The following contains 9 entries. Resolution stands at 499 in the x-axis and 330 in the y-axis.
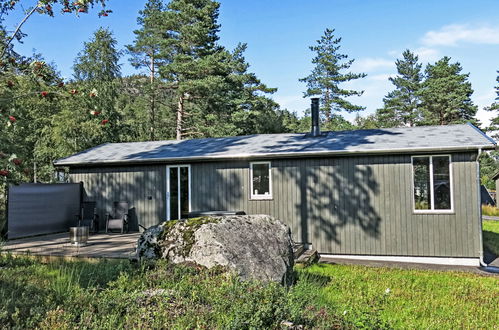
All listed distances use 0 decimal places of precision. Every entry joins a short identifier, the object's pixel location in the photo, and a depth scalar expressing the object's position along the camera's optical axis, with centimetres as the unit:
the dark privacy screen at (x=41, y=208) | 902
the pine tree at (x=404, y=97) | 3130
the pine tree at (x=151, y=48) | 2152
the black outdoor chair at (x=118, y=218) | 982
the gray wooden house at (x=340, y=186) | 770
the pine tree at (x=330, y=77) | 2691
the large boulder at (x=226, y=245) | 414
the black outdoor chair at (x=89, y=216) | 1025
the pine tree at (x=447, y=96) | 2920
